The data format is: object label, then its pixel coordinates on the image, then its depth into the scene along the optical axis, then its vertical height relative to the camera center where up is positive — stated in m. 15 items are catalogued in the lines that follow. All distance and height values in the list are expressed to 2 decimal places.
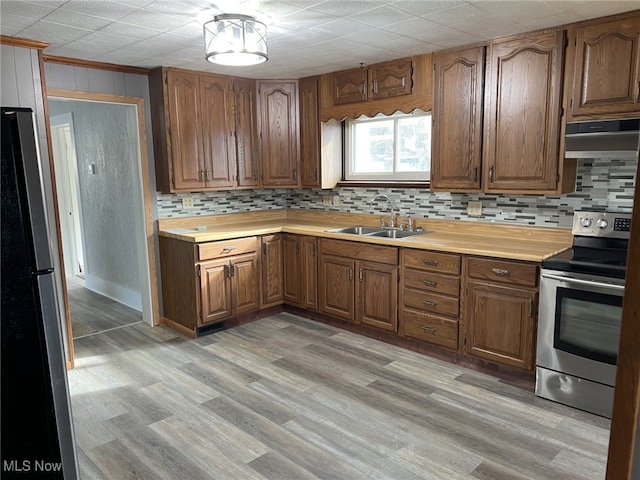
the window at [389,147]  4.04 +0.17
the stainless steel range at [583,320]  2.54 -0.90
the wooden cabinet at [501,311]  2.88 -0.95
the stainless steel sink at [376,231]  4.01 -0.58
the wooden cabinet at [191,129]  3.90 +0.36
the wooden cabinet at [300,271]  4.18 -0.95
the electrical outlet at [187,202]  4.34 -0.30
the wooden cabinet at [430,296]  3.24 -0.94
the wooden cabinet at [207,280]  3.84 -0.95
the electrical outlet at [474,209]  3.65 -0.35
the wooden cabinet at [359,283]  3.61 -0.95
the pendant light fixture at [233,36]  2.53 +0.73
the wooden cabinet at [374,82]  3.65 +0.69
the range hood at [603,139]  2.53 +0.13
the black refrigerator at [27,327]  1.31 -0.44
